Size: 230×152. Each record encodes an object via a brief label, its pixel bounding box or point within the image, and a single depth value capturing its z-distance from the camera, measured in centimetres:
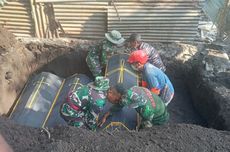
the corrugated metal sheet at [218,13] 618
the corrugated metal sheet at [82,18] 578
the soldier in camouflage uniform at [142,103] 355
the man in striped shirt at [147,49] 468
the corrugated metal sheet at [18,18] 587
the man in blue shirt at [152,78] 417
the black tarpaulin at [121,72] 454
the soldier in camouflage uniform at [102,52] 490
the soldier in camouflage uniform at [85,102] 371
